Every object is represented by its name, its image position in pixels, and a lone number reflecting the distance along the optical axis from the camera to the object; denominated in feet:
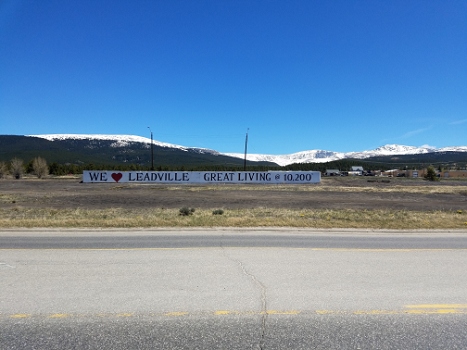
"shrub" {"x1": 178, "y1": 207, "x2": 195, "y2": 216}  60.03
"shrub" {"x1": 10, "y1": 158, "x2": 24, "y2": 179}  257.55
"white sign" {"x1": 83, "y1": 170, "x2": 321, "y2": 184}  134.31
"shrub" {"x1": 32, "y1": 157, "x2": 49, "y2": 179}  275.67
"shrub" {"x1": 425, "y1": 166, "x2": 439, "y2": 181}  303.52
